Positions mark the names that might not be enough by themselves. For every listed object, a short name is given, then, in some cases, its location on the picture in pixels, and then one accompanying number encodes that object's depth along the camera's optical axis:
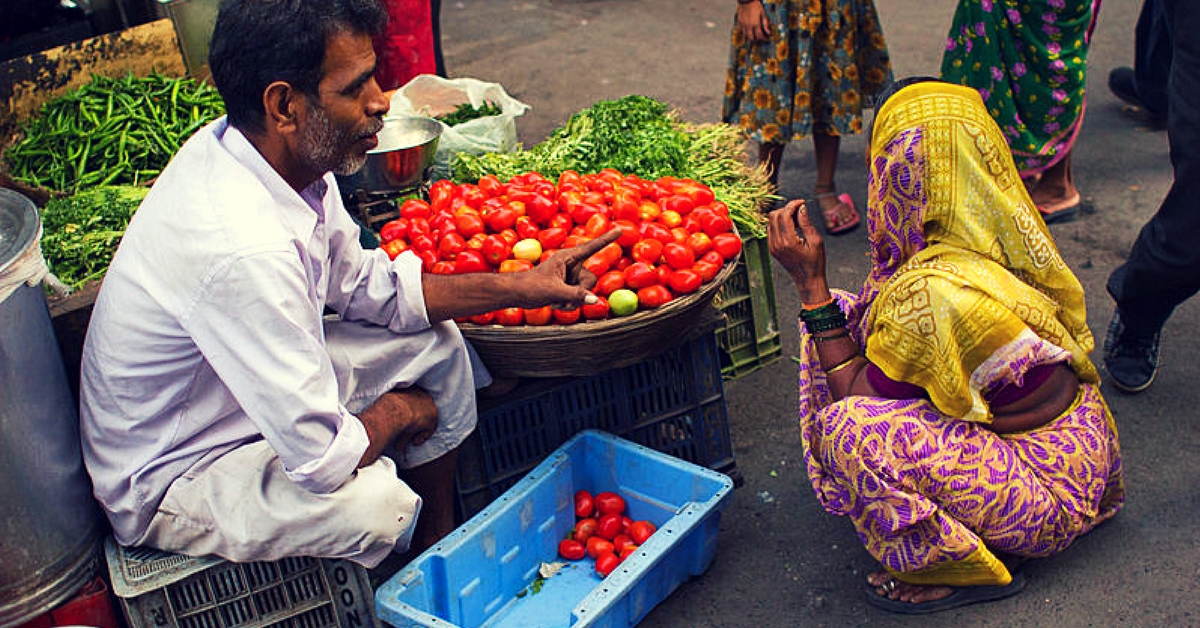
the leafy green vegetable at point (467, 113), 4.62
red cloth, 5.18
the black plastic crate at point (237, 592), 2.50
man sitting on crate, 2.29
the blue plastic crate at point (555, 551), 2.68
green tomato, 2.91
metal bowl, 3.74
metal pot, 2.40
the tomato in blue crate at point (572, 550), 3.14
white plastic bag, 4.30
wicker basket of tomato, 2.91
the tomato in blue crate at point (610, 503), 3.21
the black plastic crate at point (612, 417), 3.15
